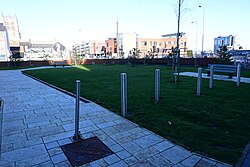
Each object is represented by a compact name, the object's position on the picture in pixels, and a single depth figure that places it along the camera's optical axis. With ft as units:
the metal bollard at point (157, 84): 21.49
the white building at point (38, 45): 266.55
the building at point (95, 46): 334.58
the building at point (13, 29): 259.60
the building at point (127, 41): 271.98
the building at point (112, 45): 279.90
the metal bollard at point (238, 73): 31.42
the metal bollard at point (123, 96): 17.02
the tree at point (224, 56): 57.67
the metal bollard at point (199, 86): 24.13
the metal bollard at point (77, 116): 12.21
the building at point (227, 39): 197.15
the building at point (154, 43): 270.89
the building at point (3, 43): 208.78
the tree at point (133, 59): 91.71
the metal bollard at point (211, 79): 29.43
